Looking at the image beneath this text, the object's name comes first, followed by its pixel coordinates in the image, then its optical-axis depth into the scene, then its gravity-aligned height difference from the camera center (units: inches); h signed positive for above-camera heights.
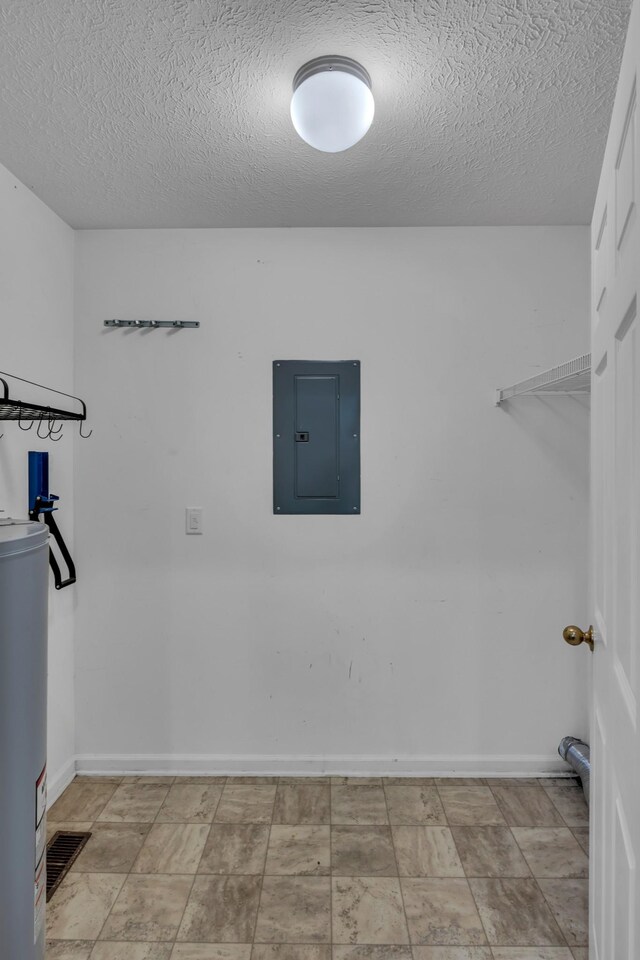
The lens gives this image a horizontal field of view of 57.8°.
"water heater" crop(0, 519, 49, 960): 43.8 -20.4
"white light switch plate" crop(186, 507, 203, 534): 98.3 -7.6
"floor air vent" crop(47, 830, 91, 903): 72.8 -50.4
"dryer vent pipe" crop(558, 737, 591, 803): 87.5 -43.7
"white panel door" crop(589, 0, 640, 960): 35.9 -4.2
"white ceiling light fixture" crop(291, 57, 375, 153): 56.9 +37.0
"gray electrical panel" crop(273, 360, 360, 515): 97.3 +7.9
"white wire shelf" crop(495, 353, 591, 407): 68.8 +13.4
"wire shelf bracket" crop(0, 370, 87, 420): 65.3 +8.3
